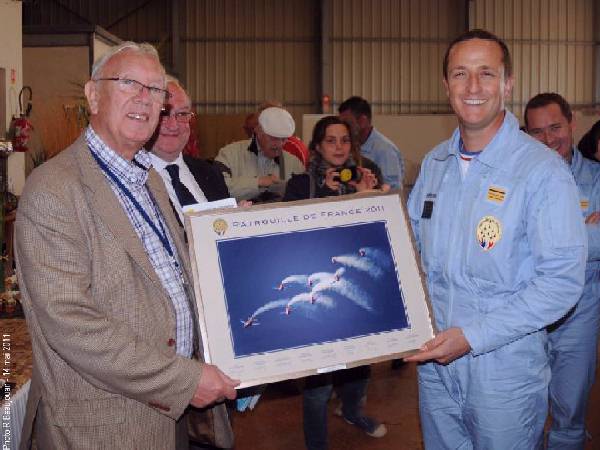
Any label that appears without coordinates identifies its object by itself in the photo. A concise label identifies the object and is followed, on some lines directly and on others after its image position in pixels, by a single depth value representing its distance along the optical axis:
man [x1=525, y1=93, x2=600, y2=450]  3.02
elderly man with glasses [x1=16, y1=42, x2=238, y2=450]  1.67
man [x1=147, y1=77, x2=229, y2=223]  2.62
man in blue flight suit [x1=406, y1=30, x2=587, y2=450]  1.91
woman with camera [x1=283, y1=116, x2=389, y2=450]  3.33
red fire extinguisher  6.28
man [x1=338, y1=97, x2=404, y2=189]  5.48
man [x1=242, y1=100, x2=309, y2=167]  5.04
